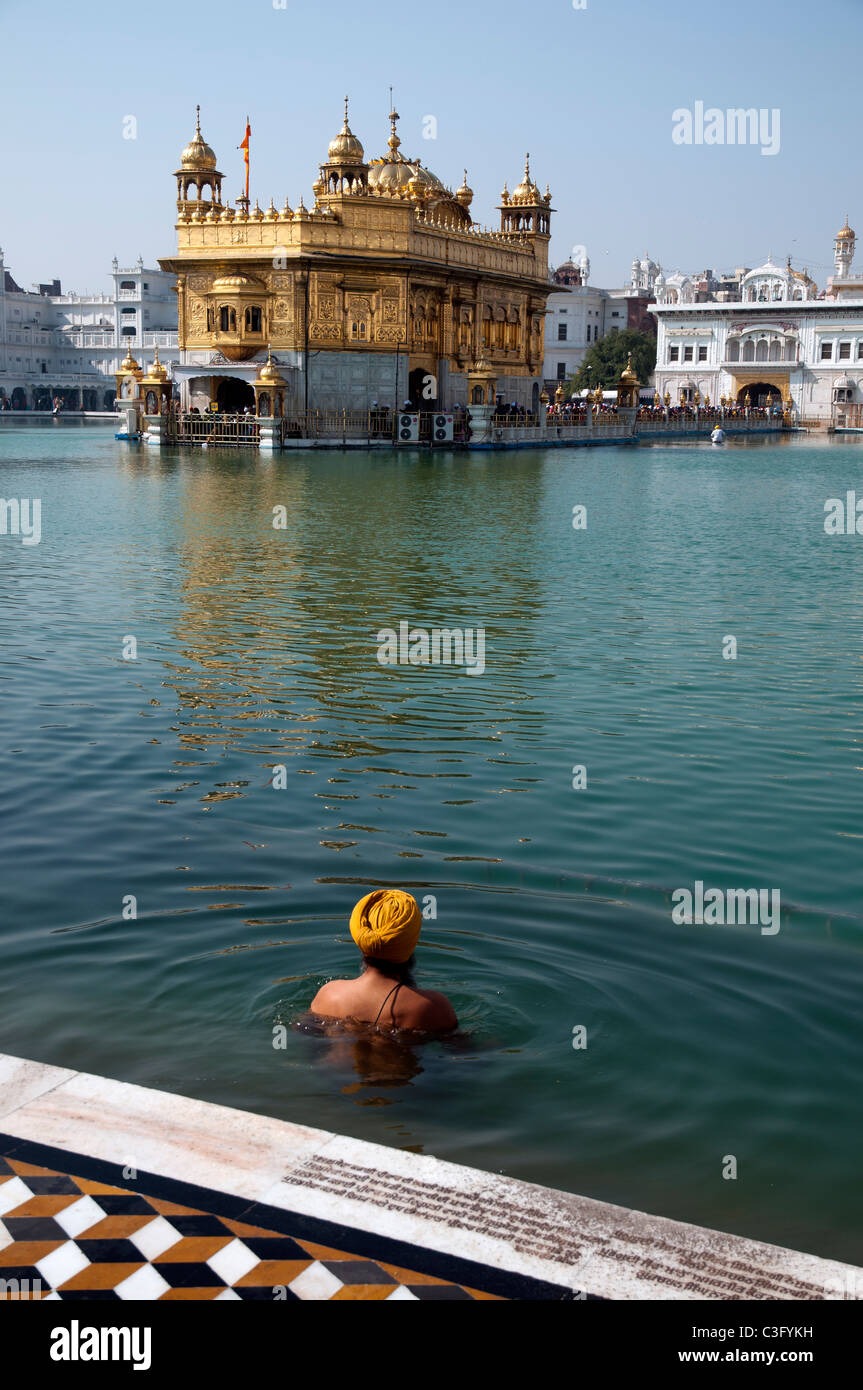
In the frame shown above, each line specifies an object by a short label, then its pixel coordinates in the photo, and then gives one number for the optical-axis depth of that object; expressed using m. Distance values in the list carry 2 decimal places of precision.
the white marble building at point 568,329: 101.06
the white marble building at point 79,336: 105.75
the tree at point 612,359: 93.12
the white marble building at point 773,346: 85.31
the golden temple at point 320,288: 49.56
